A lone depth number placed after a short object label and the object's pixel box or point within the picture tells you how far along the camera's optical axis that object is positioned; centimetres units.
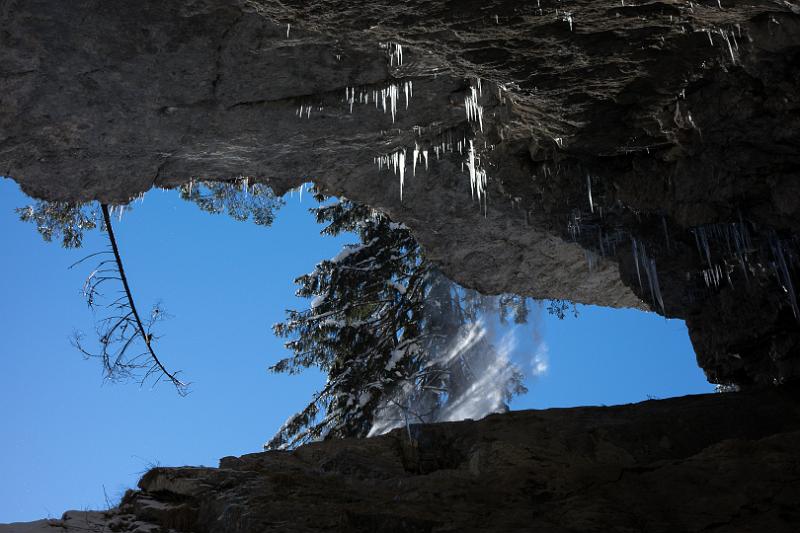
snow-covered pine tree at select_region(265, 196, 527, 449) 1162
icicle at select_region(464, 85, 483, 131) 703
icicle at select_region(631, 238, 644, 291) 807
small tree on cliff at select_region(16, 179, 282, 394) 759
